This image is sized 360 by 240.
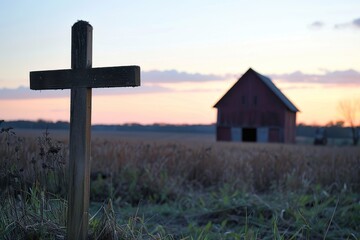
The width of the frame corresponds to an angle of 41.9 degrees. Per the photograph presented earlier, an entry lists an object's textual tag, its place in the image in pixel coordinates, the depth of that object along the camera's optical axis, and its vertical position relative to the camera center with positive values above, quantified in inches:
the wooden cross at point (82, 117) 134.6 +2.9
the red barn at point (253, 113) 1196.5 +41.6
